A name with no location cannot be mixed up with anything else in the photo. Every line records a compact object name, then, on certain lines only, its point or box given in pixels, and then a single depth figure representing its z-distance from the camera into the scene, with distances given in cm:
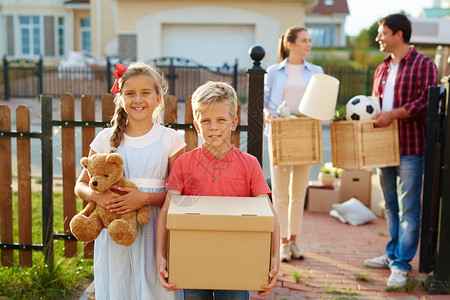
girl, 265
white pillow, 588
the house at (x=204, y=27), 1997
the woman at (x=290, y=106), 466
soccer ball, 411
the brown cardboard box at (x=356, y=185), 641
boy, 250
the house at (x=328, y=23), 4175
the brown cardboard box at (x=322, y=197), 636
